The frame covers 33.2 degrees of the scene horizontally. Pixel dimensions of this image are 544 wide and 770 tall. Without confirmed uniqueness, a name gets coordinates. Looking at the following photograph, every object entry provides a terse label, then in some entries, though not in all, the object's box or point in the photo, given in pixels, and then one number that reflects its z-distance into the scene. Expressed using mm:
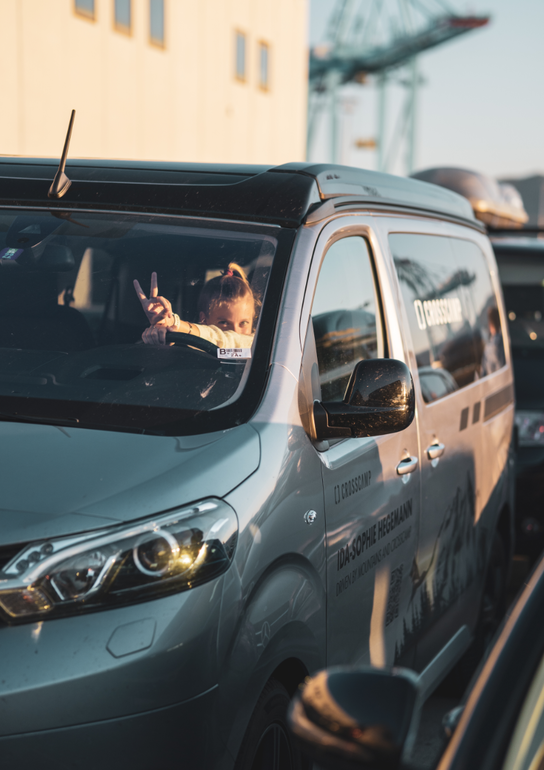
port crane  58688
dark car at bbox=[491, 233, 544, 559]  6199
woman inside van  2631
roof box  9492
